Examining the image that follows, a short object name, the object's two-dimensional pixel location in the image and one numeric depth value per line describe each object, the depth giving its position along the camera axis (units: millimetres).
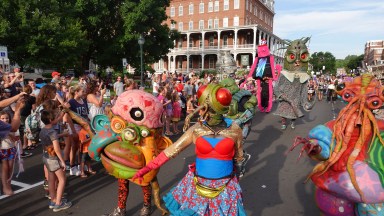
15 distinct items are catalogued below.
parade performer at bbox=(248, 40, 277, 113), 9445
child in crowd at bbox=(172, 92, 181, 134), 9258
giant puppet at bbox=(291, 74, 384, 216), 2676
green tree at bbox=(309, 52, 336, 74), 73625
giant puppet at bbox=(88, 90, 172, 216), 3512
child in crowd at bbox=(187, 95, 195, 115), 10395
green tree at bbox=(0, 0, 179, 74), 17641
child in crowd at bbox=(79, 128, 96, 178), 5301
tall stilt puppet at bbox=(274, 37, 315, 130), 9156
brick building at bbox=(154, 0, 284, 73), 43719
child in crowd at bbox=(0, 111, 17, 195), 4559
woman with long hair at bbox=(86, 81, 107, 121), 5724
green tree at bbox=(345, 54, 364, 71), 99862
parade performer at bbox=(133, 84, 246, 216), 2664
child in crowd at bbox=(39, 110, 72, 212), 3994
